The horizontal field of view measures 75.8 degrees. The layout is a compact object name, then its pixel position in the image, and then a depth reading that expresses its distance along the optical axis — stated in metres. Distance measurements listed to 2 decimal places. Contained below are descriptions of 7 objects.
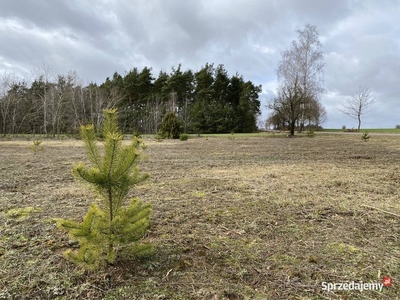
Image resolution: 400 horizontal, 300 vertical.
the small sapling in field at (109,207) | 1.74
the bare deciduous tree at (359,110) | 37.22
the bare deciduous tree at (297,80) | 25.06
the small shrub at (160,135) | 24.90
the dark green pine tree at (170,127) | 25.02
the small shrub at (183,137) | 20.43
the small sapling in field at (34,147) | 9.45
